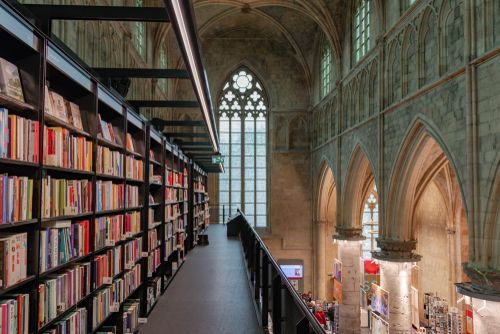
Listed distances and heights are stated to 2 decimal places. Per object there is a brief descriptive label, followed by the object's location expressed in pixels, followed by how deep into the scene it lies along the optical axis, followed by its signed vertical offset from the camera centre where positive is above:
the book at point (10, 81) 2.39 +0.58
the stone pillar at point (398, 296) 10.86 -2.50
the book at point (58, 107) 3.09 +0.57
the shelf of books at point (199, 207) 13.00 -0.54
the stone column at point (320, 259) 20.26 -3.03
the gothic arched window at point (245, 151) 21.88 +1.84
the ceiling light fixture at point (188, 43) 2.32 +0.92
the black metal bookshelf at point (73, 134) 2.62 +0.43
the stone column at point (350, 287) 14.98 -3.18
